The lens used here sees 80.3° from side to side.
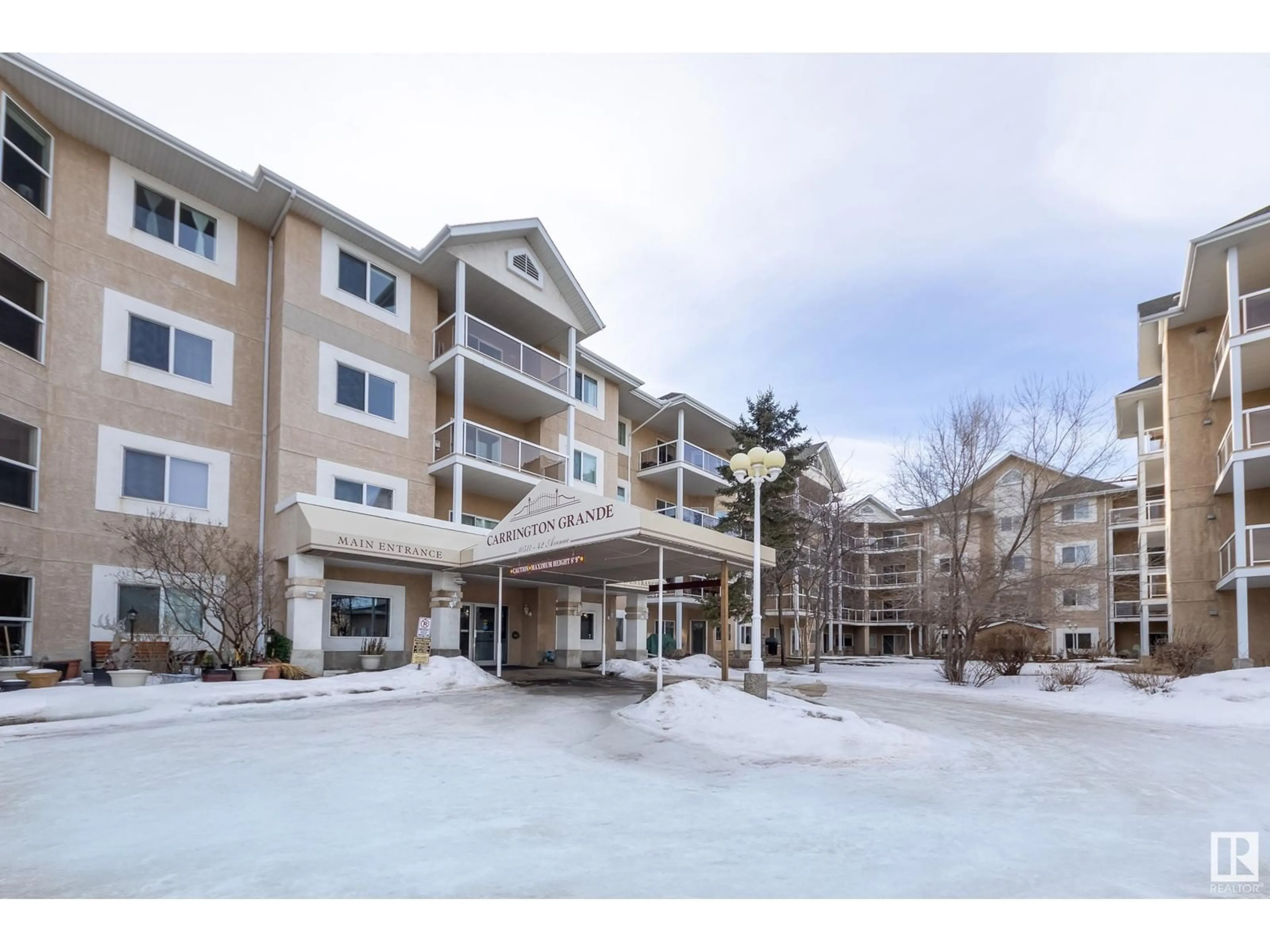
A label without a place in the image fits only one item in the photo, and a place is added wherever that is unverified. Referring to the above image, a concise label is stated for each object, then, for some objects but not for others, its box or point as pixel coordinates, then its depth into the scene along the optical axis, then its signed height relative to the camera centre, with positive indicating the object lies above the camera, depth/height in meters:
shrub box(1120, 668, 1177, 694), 17.52 -3.27
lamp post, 12.91 +1.14
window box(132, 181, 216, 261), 18.78 +7.98
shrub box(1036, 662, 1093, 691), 20.23 -3.71
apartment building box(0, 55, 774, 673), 16.16 +3.35
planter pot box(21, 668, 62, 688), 13.65 -2.65
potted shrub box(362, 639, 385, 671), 18.89 -3.08
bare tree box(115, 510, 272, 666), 16.34 -1.02
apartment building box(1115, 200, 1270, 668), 19.53 +3.12
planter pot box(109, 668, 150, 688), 14.09 -2.72
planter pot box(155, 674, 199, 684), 15.50 -3.02
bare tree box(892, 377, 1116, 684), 25.33 +0.46
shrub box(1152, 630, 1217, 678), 19.47 -2.89
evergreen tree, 30.42 +2.54
